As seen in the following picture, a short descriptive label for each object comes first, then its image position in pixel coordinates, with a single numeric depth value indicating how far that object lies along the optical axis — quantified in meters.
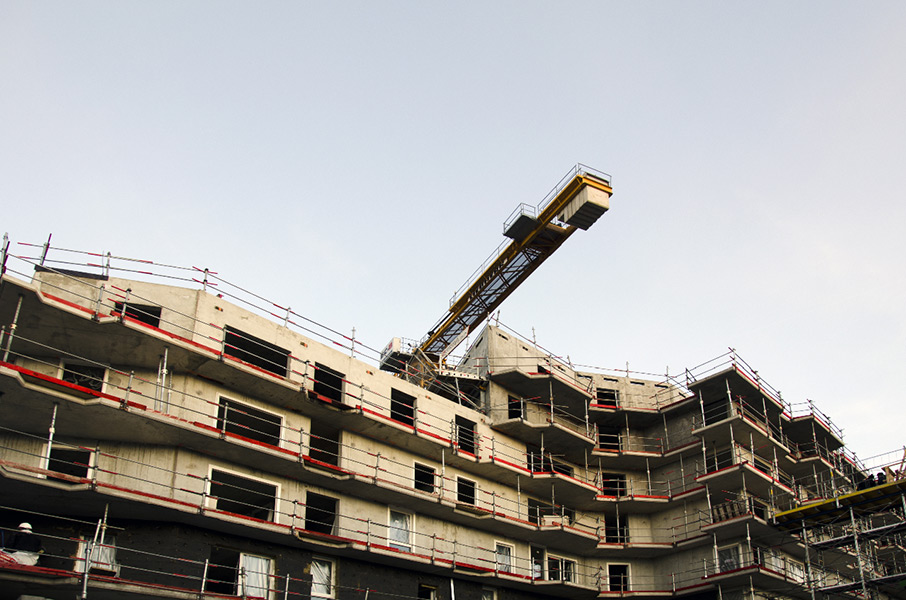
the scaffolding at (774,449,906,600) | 35.09
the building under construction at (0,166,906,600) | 25.23
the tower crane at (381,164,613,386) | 43.44
